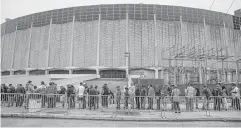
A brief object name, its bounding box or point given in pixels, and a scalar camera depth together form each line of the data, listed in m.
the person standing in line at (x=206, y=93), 13.02
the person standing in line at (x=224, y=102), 13.05
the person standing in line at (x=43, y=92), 12.52
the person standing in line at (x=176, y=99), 11.98
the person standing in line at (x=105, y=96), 13.09
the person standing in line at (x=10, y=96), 12.75
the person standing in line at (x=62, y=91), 14.42
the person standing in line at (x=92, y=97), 12.85
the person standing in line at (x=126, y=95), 12.93
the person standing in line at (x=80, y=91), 13.27
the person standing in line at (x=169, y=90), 13.70
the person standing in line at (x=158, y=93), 13.41
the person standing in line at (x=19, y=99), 12.72
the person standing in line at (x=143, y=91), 13.60
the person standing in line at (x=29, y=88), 13.12
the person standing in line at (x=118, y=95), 13.53
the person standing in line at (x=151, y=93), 13.39
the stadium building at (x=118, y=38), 40.94
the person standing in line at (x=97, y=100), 12.81
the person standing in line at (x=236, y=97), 12.52
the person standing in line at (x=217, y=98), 13.04
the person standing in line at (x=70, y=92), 13.09
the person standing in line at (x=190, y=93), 13.00
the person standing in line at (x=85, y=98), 13.22
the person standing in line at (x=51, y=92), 12.47
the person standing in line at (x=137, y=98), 13.05
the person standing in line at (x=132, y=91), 13.55
